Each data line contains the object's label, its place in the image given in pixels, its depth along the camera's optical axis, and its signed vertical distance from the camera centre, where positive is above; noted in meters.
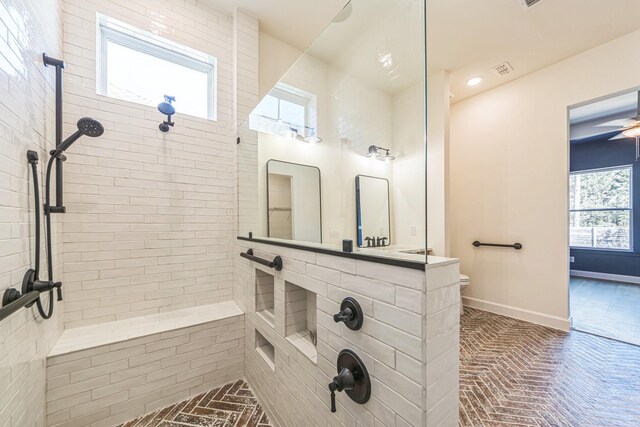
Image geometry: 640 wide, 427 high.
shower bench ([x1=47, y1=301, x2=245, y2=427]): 1.51 -1.05
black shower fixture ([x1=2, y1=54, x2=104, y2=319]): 1.20 +0.09
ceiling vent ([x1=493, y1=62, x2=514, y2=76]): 2.86 +1.74
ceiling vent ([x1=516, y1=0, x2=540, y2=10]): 2.05 +1.79
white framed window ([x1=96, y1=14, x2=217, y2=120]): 1.96 +1.29
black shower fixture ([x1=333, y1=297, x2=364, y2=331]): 0.95 -0.41
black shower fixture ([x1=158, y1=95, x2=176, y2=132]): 1.92 +0.84
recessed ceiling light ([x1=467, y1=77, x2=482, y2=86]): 3.12 +1.73
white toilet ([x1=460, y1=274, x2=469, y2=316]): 2.88 -0.81
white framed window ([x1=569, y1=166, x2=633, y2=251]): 4.66 +0.07
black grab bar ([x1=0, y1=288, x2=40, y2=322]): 0.89 -0.36
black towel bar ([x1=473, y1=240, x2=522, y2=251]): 3.04 -0.43
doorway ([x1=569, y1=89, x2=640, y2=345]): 3.98 +0.02
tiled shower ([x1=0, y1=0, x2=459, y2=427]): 0.88 -0.36
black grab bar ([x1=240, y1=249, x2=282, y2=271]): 1.54 -0.32
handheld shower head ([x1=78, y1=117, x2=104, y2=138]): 1.39 +0.51
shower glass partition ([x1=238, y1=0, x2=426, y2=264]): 1.83 +0.69
